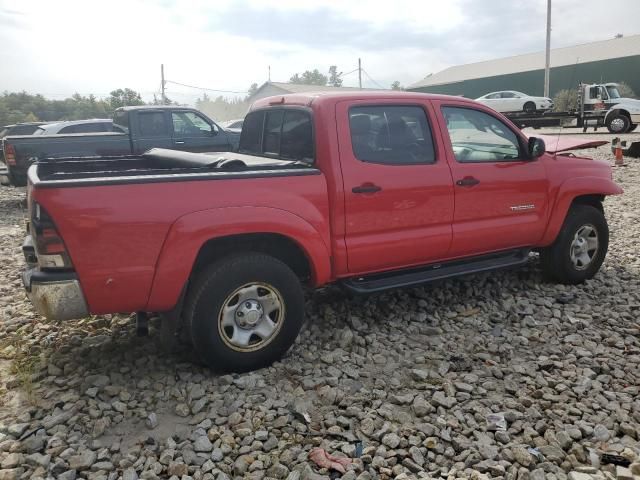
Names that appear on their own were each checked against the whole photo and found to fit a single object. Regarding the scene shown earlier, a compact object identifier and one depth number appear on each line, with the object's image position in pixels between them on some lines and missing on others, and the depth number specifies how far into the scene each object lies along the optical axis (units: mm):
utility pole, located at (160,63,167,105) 44050
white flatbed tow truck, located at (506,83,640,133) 19623
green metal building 37062
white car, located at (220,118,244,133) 15805
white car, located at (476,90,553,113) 26047
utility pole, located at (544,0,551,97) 31122
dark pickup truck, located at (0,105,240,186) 8633
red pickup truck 2959
